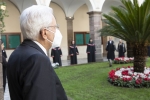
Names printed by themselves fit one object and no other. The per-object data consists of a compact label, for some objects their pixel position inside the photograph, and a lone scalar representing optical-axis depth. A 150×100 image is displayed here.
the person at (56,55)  14.09
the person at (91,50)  14.99
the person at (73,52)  14.95
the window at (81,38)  19.16
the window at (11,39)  16.59
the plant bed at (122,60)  12.58
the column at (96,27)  14.95
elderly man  1.33
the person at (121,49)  16.52
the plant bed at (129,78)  6.81
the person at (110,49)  15.38
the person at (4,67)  5.81
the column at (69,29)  18.38
